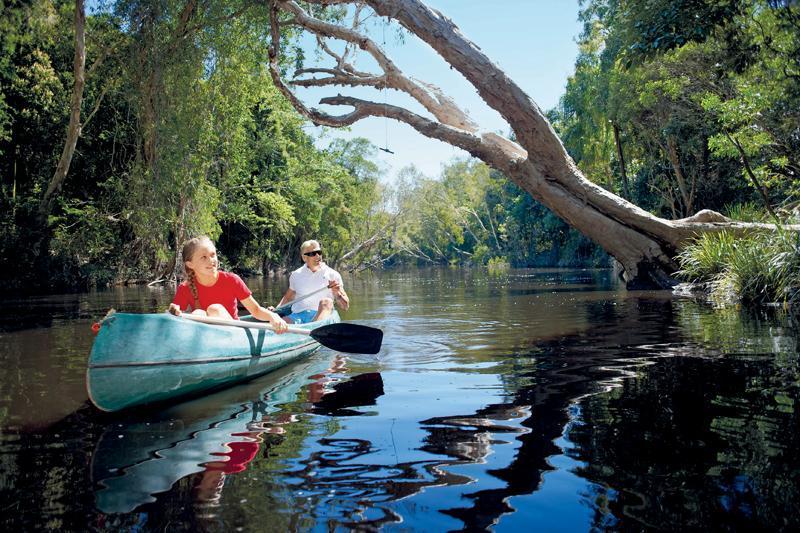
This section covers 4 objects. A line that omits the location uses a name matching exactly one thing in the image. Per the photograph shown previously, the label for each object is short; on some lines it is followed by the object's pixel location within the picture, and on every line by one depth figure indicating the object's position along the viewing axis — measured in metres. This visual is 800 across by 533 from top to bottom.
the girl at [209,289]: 5.41
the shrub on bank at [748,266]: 10.20
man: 7.81
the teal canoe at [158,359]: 4.42
